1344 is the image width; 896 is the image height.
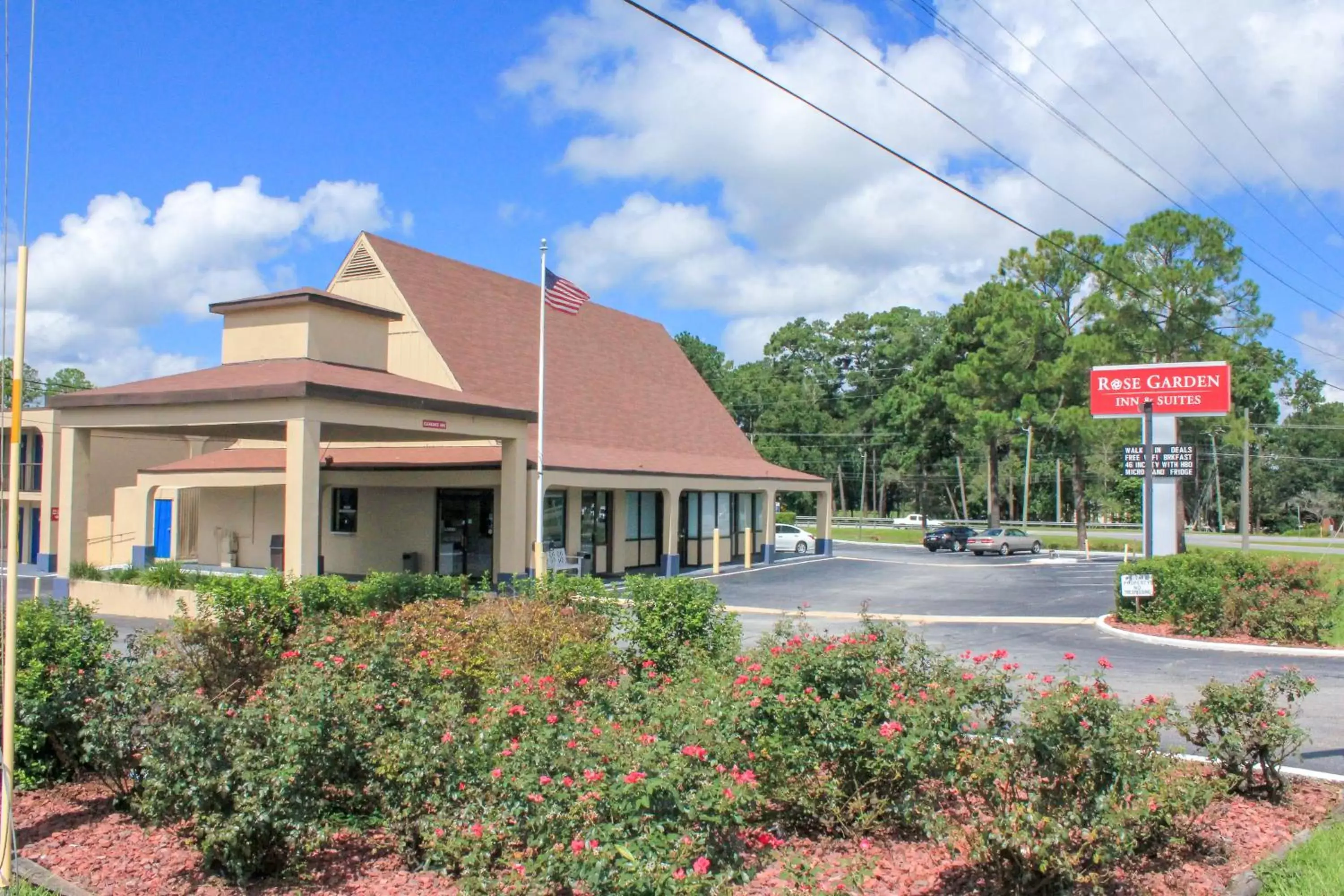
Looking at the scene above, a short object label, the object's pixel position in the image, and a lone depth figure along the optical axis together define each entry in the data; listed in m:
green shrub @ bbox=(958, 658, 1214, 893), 5.24
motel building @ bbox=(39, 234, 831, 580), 19.25
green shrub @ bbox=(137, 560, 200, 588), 19.62
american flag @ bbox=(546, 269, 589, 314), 22.34
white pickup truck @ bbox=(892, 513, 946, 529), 84.25
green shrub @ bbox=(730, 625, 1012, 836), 6.23
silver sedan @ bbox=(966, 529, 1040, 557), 48.41
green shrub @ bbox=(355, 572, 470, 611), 14.18
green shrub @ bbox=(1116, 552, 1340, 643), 16.36
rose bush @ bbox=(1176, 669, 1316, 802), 7.32
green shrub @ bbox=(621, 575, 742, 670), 10.16
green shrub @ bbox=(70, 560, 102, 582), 20.86
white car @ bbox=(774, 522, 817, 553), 43.34
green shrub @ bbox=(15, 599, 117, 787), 7.30
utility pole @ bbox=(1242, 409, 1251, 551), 50.31
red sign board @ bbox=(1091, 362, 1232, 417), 24.25
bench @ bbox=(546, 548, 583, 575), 22.27
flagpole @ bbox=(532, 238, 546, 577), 21.42
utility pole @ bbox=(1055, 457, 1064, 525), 79.00
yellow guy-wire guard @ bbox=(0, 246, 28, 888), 5.56
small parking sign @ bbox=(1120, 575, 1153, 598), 18.59
